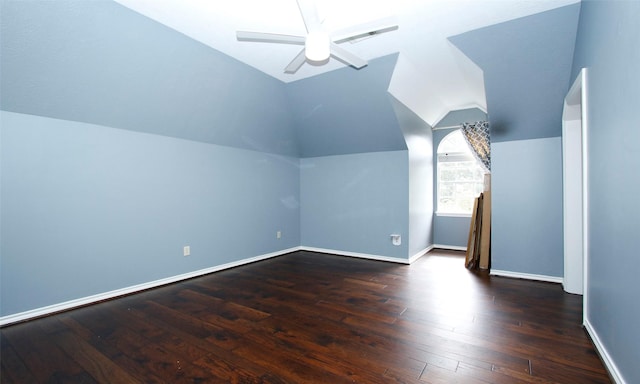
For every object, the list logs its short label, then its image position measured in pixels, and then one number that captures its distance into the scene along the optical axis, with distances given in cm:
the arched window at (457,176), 561
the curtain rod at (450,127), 549
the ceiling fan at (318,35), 198
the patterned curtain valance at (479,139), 495
